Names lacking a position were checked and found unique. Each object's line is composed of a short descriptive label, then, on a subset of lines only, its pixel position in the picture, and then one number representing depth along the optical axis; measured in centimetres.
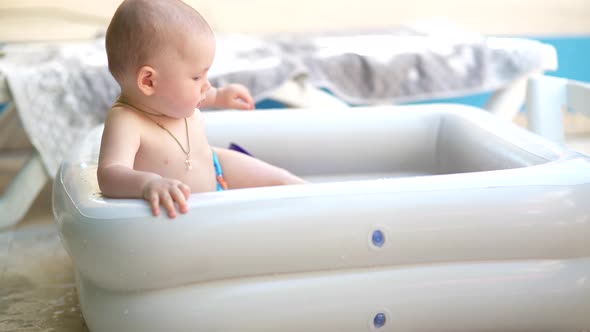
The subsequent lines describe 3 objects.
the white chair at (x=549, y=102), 215
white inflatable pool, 156
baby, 160
